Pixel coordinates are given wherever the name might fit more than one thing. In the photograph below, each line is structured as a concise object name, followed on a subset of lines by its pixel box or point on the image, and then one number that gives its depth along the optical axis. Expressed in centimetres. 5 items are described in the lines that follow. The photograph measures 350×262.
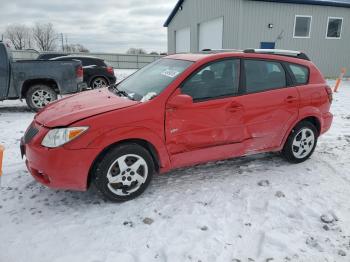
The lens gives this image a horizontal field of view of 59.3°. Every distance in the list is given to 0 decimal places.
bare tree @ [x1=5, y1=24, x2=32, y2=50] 6561
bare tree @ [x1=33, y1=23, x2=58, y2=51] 6762
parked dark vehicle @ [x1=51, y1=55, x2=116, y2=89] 1166
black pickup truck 777
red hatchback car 322
